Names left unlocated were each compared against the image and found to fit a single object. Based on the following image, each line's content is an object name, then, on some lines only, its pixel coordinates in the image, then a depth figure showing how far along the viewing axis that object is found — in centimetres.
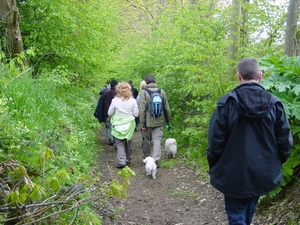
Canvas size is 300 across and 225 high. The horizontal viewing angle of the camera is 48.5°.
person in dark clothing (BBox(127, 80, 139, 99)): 1270
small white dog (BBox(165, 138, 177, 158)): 868
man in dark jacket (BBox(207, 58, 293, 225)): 325
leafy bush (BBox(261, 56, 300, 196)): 420
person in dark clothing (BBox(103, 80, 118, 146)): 986
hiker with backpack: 775
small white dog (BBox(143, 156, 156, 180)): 725
